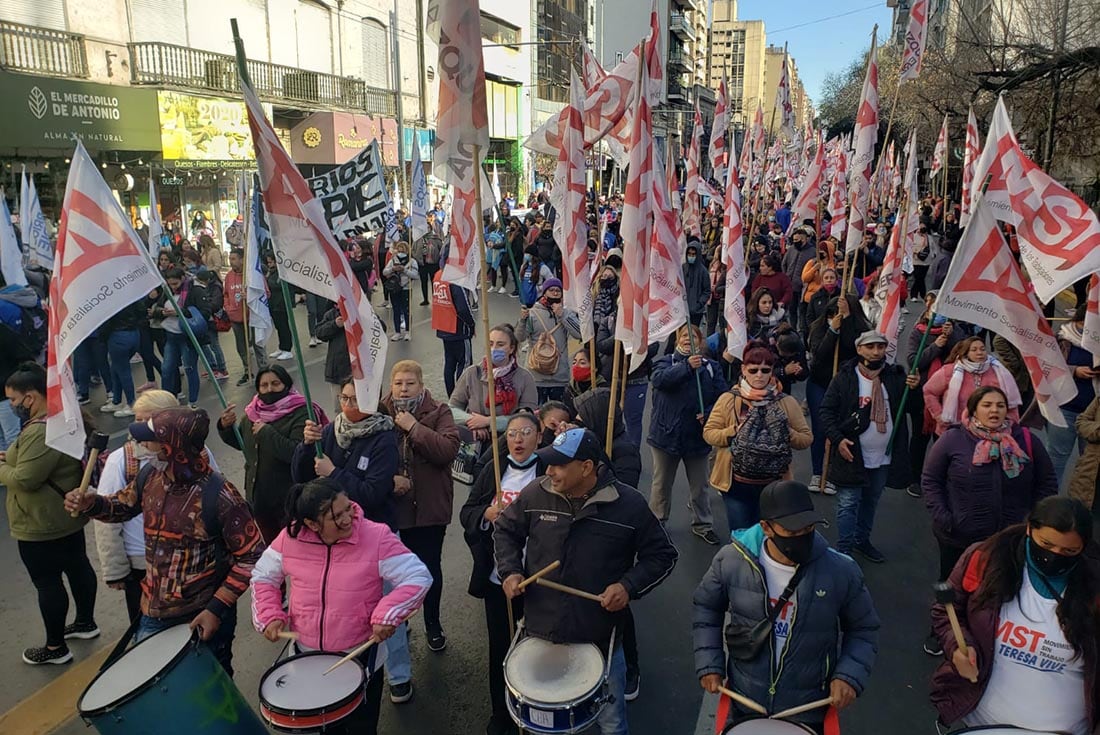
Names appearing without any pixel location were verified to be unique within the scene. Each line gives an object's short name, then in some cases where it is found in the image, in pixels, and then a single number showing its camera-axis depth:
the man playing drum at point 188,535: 3.68
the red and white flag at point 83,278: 4.01
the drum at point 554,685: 3.17
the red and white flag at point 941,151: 16.45
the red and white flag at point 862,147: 9.25
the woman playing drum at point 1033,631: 2.93
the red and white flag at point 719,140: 12.70
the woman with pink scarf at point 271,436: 4.90
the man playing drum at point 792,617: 3.04
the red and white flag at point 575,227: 5.53
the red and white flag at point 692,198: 13.45
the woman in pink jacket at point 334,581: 3.40
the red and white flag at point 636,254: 4.77
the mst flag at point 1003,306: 4.79
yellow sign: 21.83
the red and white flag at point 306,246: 4.02
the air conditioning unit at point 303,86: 26.59
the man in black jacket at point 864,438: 5.79
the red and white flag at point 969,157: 10.30
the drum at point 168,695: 2.98
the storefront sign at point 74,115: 17.55
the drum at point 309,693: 3.11
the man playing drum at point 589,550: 3.44
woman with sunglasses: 5.12
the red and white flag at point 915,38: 11.08
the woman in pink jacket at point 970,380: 5.72
